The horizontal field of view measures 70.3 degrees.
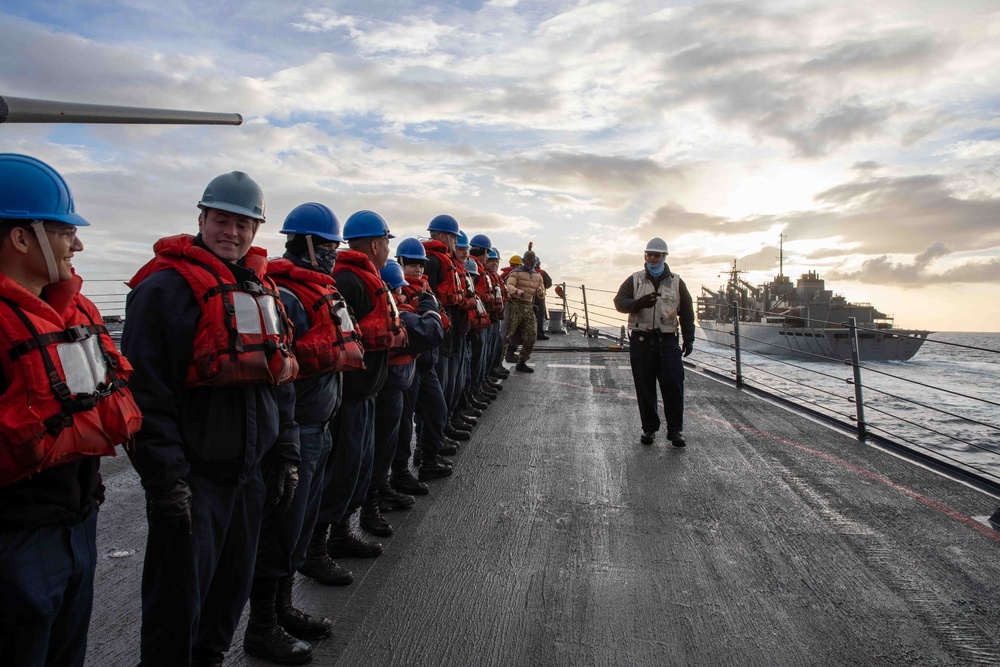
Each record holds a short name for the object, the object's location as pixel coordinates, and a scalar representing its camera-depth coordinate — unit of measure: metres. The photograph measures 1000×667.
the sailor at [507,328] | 11.42
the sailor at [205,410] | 2.25
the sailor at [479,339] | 8.11
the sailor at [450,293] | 6.50
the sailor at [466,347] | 6.78
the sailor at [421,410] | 5.13
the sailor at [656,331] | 7.04
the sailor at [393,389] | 4.38
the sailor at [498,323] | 9.18
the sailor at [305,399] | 2.95
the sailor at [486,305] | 8.60
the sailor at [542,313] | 15.41
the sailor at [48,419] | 1.71
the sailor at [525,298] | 11.21
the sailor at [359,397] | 3.71
